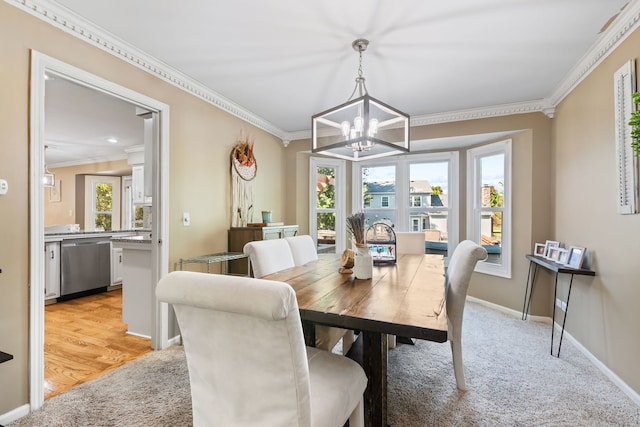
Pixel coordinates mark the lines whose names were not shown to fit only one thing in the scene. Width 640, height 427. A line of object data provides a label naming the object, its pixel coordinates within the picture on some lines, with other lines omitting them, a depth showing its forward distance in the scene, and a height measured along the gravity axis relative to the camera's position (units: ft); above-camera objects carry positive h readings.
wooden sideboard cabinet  10.71 -0.85
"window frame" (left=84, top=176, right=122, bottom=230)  21.66 +1.03
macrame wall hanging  11.31 +1.33
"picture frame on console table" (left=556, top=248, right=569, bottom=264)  8.70 -1.23
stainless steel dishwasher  13.07 -2.47
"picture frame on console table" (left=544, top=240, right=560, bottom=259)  9.73 -1.03
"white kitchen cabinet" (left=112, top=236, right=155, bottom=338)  9.10 -2.27
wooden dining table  3.66 -1.34
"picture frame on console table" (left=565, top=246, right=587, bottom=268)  8.06 -1.17
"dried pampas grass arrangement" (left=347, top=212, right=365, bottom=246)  5.96 -0.26
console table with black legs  7.84 -1.87
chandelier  5.65 +1.95
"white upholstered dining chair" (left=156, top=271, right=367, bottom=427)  2.87 -1.54
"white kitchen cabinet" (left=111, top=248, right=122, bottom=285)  14.88 -2.66
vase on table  6.04 -1.02
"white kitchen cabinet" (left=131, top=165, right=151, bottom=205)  15.80 +1.57
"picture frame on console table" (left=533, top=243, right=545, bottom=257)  10.32 -1.22
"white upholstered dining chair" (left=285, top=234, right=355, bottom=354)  6.08 -2.35
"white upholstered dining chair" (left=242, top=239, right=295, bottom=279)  6.82 -1.04
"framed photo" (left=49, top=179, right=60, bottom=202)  22.11 +1.56
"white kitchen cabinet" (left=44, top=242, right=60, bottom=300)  12.41 -2.43
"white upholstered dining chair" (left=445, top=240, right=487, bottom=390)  5.97 -1.78
